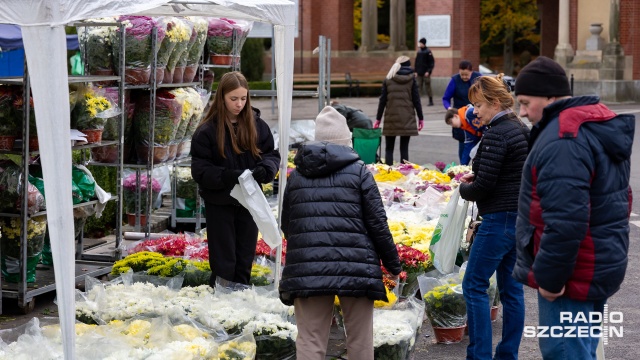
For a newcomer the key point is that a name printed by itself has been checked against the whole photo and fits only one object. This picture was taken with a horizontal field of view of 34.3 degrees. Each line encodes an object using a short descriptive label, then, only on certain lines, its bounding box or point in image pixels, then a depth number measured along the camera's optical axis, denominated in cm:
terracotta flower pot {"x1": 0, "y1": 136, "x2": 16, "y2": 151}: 825
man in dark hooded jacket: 435
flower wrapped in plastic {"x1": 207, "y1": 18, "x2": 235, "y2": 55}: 1188
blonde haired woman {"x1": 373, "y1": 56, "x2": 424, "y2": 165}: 1599
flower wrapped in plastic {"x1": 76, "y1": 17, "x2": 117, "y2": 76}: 984
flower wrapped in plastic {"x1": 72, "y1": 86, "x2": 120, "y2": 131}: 901
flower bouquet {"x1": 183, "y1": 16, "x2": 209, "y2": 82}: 1095
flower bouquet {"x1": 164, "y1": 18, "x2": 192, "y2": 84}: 1043
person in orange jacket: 1178
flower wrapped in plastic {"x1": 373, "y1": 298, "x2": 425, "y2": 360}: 650
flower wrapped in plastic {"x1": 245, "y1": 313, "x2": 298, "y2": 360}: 653
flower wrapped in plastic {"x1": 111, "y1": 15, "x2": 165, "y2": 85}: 995
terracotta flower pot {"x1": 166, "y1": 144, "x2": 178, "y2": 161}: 1085
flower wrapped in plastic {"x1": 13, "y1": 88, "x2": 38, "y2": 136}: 824
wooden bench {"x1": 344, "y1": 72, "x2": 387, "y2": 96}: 3872
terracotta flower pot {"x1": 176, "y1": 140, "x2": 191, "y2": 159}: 1116
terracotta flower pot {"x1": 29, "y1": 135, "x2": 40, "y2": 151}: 827
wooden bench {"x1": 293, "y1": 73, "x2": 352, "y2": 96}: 3650
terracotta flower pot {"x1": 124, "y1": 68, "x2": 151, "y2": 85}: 1005
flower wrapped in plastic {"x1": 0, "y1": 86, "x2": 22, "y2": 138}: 824
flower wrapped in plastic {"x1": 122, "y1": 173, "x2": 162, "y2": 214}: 1176
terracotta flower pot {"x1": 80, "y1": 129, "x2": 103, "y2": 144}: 909
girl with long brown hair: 738
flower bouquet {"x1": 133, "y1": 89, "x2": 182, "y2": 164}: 1050
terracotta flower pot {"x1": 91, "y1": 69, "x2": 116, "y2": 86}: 995
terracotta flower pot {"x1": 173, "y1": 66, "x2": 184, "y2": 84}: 1084
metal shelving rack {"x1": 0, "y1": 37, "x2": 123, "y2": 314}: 809
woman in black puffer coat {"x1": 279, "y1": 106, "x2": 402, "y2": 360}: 539
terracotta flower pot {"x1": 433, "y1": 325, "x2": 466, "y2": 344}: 760
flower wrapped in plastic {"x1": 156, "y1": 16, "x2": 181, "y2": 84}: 1028
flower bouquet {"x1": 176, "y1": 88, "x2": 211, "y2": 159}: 1097
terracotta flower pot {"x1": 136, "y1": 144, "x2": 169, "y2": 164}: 1059
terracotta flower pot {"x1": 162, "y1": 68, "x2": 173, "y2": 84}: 1062
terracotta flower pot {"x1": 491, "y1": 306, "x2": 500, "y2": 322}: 816
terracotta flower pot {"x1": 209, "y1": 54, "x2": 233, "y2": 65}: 1196
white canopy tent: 536
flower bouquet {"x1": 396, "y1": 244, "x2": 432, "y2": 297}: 821
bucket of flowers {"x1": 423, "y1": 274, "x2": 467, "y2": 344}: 754
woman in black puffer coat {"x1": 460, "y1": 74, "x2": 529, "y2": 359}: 645
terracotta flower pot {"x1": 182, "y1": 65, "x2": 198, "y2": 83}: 1112
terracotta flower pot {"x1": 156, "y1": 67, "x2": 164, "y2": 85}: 1034
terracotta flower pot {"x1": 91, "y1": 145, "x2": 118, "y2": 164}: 1013
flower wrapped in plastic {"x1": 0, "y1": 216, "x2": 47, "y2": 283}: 843
